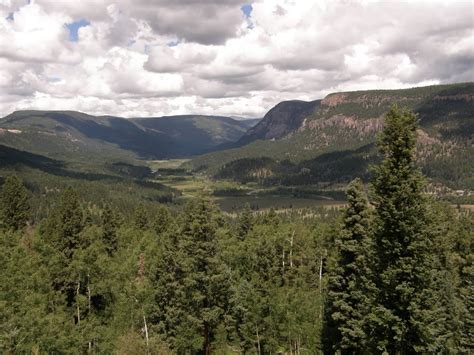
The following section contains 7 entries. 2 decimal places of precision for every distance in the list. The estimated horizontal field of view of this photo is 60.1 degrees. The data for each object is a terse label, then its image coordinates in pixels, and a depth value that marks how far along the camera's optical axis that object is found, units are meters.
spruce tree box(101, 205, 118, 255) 88.62
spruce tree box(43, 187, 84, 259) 58.91
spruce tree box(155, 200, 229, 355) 35.06
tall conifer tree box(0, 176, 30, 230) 83.50
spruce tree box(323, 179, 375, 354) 34.19
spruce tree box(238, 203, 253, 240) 104.88
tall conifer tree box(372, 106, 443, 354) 23.16
